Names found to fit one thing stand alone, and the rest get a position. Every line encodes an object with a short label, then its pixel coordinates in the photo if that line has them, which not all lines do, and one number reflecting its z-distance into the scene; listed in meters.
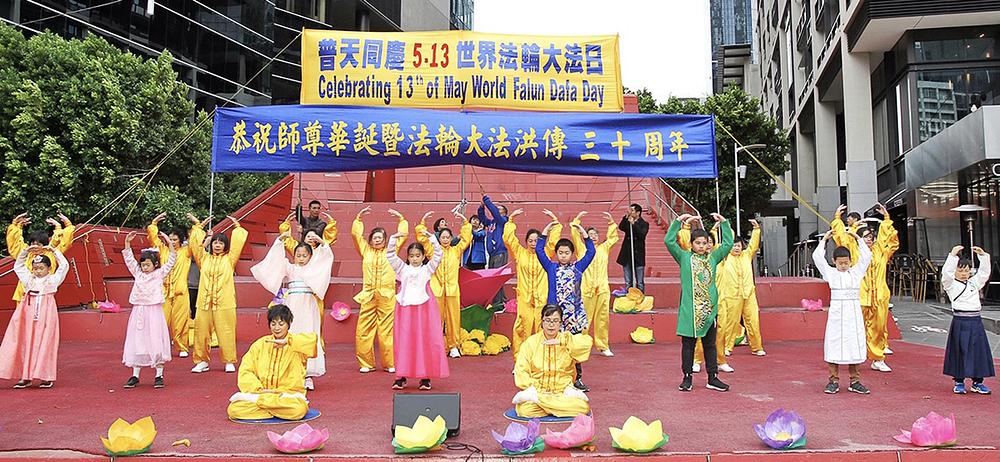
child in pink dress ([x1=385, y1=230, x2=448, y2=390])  6.33
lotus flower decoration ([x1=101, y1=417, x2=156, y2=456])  4.06
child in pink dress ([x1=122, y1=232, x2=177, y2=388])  6.59
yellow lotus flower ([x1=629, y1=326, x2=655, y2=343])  9.62
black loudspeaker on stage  4.36
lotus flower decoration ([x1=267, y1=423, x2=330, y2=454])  4.09
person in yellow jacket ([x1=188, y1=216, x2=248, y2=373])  7.25
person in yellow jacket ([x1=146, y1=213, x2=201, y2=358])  8.31
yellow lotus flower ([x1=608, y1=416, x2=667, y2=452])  4.16
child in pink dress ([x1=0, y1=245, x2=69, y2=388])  6.56
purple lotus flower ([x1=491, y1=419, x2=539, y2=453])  4.12
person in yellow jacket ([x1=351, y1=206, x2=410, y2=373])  7.30
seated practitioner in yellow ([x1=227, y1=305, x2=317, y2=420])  5.05
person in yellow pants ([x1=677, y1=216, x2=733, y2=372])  7.17
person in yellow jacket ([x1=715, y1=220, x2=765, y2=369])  8.62
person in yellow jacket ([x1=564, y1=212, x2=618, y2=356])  8.64
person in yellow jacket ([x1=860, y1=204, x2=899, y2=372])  7.72
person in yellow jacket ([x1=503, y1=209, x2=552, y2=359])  7.56
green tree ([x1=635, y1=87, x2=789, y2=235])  24.92
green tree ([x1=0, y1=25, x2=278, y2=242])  13.39
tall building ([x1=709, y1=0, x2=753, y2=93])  89.06
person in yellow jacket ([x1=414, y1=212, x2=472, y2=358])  8.12
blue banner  7.90
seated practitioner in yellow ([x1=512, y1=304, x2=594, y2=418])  5.04
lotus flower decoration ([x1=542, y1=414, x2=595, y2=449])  4.23
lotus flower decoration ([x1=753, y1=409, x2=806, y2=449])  4.18
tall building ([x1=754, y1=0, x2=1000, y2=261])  13.74
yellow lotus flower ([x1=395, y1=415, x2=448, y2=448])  4.07
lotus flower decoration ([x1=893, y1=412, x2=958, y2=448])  4.19
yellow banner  8.93
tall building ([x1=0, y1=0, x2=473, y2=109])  20.61
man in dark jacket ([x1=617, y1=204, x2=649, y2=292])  10.18
